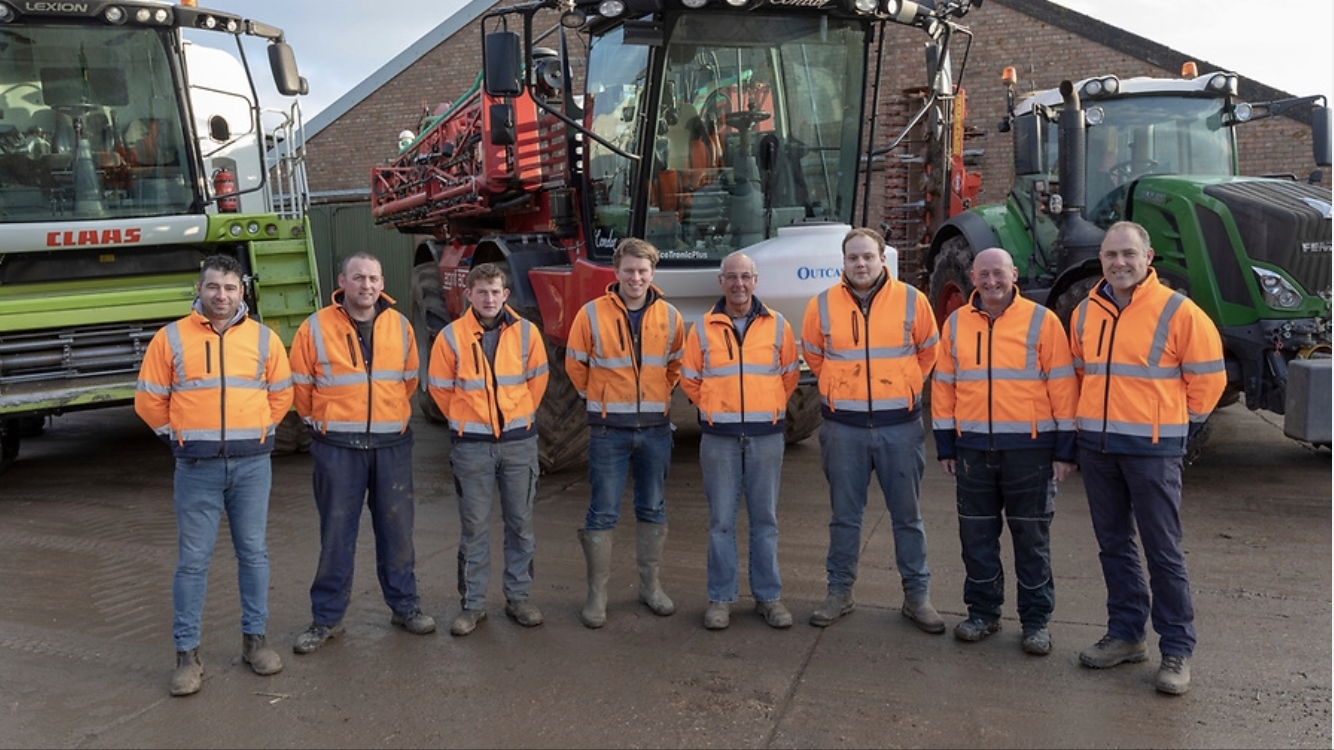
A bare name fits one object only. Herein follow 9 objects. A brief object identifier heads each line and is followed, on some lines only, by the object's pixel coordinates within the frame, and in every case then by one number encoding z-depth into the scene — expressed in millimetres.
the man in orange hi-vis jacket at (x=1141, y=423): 4195
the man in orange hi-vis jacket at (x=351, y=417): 4793
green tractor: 6992
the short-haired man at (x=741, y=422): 4945
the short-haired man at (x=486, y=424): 4973
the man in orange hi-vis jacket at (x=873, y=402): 4824
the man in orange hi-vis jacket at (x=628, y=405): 5113
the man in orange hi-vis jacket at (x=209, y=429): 4414
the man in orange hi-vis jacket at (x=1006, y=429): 4516
